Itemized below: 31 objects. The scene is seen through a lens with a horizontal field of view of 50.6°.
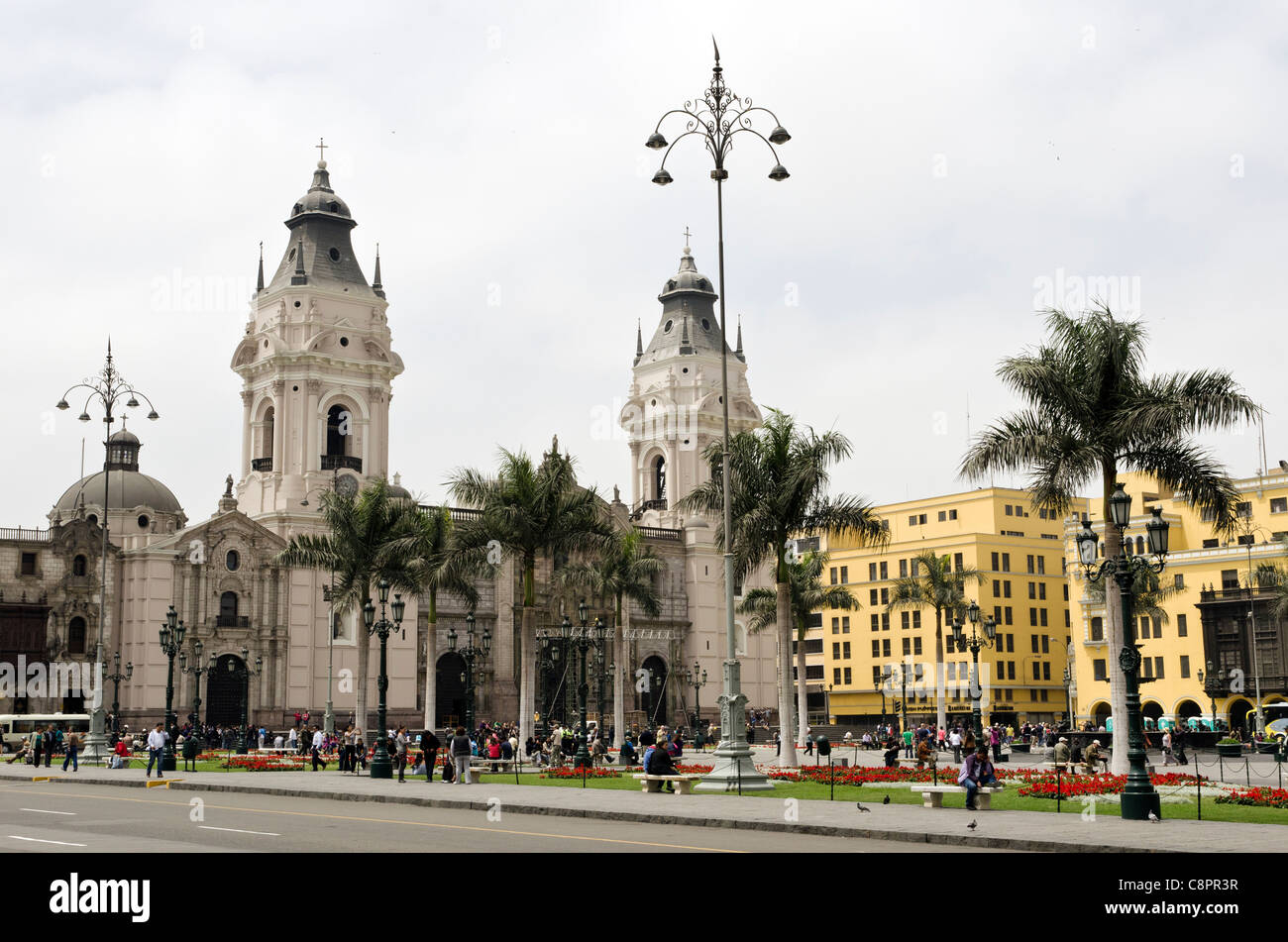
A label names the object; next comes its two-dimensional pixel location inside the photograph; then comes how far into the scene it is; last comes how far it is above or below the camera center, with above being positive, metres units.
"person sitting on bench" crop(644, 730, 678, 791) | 29.48 -2.22
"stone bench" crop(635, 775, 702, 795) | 27.73 -2.52
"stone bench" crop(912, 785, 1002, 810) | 23.30 -2.43
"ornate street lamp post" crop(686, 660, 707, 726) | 85.46 -1.09
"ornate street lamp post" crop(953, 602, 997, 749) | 48.75 +0.22
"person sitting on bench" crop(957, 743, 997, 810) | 22.89 -2.02
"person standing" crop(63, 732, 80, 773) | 40.41 -2.32
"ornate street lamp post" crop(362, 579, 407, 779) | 34.31 -2.01
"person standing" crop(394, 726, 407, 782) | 31.81 -2.16
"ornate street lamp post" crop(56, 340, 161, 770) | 46.22 +8.35
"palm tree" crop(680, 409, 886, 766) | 36.62 +4.35
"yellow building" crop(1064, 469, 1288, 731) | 73.50 +1.39
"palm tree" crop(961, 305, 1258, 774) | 29.09 +5.08
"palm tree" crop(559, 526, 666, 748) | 55.25 +3.51
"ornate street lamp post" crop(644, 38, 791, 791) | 27.75 -0.83
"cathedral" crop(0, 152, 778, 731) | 69.81 +5.45
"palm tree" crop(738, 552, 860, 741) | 60.84 +2.87
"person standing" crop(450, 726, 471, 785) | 30.62 -2.06
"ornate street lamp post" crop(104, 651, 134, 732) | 62.03 -0.54
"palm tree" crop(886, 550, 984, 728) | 64.88 +3.22
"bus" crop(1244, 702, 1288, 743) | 52.28 -2.97
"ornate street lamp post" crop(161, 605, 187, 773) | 42.83 +0.87
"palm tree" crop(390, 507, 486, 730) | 48.44 +3.82
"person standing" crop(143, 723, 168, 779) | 35.62 -2.04
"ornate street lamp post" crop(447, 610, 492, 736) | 48.69 -0.12
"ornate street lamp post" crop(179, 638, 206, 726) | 67.90 -0.11
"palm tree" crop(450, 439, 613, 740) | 42.62 +4.74
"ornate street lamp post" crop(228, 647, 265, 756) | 70.98 -0.42
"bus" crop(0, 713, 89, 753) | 61.75 -2.62
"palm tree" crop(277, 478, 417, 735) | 50.12 +4.41
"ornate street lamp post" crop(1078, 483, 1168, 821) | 20.48 +0.07
